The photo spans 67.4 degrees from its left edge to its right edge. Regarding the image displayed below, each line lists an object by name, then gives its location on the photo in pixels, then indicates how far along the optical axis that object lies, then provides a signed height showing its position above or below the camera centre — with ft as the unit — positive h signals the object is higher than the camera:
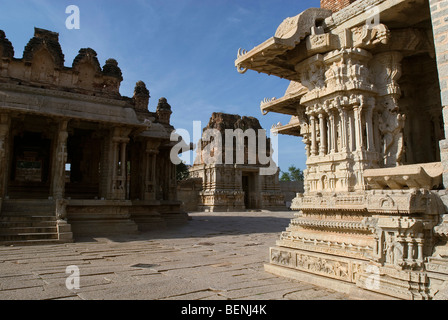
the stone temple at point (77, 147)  36.47 +8.17
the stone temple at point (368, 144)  12.09 +2.90
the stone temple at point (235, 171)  98.12 +8.00
